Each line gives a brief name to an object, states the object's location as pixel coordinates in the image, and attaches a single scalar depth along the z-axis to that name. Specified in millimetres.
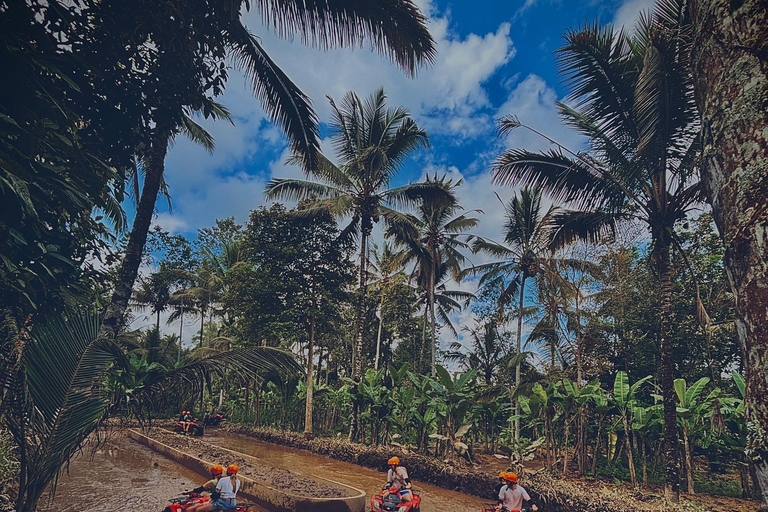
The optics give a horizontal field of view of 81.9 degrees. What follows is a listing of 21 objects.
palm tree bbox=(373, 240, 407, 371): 24453
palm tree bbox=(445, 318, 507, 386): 23906
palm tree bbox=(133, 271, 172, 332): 31641
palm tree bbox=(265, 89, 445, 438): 17422
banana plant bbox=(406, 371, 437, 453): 12781
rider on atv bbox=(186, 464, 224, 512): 6406
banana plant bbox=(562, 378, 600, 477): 10445
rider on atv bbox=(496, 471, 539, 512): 6520
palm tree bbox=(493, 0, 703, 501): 7668
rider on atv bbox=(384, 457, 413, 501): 7529
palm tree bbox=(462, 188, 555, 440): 18359
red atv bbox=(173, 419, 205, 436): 17547
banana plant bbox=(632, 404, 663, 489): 10031
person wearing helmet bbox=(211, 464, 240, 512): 6402
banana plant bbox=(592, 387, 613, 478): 10453
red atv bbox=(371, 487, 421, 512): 6788
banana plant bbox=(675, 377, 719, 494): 9836
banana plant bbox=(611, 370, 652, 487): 10156
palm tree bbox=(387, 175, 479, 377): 18562
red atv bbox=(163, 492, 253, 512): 6305
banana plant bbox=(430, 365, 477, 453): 11914
